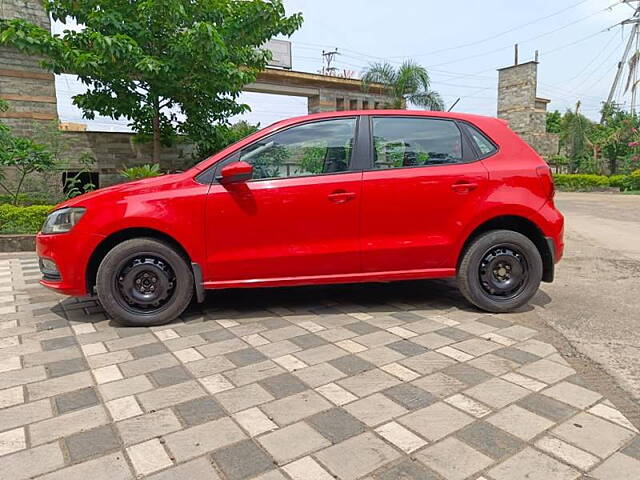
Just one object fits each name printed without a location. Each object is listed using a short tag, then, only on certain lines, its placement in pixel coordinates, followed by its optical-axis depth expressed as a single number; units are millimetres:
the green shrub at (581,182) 24531
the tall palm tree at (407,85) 16812
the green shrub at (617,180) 23961
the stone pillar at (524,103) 27078
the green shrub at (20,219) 7953
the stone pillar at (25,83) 10477
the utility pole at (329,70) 19675
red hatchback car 3561
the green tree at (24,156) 8297
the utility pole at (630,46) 33312
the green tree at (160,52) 7660
